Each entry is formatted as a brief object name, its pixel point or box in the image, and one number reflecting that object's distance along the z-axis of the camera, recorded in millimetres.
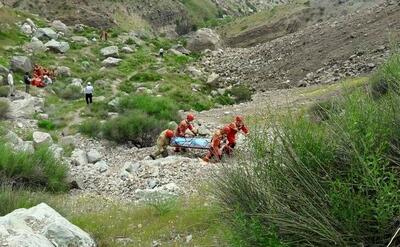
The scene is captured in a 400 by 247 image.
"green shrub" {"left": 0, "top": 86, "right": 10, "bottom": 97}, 23016
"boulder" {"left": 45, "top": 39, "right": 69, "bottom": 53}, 35500
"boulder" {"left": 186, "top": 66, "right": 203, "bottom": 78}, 34856
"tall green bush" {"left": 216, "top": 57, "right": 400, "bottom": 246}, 4453
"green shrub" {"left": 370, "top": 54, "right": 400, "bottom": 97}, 5227
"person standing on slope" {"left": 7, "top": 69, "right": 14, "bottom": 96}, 23305
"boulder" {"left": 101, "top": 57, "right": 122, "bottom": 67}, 34781
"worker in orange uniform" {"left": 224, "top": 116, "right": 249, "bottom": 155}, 12664
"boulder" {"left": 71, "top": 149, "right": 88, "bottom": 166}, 14853
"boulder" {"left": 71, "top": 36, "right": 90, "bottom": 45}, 40469
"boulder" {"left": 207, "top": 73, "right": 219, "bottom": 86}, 31688
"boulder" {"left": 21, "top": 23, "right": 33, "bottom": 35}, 38881
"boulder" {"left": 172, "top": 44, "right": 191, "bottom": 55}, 46625
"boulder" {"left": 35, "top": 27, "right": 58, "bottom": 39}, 38812
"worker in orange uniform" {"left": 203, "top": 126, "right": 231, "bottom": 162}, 12703
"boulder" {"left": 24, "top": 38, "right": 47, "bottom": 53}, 34125
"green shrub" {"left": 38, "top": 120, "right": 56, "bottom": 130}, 19273
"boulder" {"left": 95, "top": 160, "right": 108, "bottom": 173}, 14019
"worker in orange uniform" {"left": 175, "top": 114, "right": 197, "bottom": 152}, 15086
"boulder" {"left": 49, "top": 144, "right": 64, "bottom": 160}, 13436
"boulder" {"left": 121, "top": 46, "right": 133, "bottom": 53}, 40000
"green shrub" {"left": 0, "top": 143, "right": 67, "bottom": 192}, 11102
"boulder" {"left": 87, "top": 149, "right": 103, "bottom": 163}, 15383
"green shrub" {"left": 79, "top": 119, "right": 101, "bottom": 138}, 18141
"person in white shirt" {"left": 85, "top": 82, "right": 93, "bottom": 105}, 22625
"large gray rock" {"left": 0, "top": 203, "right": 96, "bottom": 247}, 5840
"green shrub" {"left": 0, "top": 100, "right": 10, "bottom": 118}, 19453
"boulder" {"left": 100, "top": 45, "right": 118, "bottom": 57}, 37359
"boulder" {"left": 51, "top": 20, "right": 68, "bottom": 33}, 43591
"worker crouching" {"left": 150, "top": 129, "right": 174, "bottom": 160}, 14531
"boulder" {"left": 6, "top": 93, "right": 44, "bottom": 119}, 19906
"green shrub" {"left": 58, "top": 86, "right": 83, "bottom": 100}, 25188
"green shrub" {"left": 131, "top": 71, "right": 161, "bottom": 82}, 30184
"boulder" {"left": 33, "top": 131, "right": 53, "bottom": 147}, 15391
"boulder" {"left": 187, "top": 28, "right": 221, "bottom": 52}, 49734
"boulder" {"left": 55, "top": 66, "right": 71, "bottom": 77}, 29922
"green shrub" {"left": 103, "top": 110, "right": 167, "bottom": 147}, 17672
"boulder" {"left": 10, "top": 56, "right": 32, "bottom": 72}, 28062
